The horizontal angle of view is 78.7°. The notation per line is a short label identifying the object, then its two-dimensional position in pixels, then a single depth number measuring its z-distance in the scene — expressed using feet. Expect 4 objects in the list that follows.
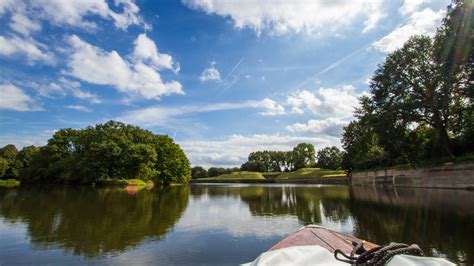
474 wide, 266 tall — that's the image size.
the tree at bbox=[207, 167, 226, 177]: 421.18
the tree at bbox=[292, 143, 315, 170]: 346.17
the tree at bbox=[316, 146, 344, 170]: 289.94
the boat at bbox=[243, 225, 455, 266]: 9.30
